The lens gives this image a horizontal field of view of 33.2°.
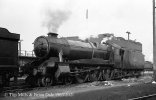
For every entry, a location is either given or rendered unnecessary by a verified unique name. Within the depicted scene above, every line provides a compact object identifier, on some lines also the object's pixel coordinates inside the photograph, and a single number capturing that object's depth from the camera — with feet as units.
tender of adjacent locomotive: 37.40
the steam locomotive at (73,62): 50.29
